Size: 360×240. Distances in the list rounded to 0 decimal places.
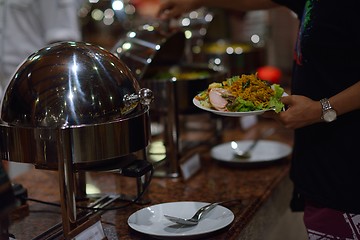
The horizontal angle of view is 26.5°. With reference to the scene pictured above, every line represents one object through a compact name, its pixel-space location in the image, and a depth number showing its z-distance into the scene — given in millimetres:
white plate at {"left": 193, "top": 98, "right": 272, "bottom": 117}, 1795
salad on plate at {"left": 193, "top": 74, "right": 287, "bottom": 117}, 1828
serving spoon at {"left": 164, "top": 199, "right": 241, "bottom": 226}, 1802
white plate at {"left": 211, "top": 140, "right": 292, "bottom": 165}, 2427
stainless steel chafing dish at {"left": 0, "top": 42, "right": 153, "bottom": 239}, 1664
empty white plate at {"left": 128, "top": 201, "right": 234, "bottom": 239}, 1762
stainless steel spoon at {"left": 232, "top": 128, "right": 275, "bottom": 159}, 2485
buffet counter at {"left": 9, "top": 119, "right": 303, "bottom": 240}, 1901
